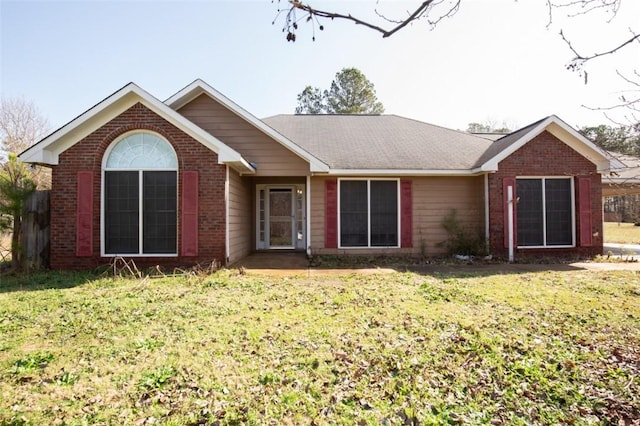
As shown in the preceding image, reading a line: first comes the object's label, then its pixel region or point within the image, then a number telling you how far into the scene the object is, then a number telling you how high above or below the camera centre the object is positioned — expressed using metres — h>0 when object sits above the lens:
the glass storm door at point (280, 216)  12.70 +0.04
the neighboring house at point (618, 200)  11.26 +0.89
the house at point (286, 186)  8.38 +0.87
